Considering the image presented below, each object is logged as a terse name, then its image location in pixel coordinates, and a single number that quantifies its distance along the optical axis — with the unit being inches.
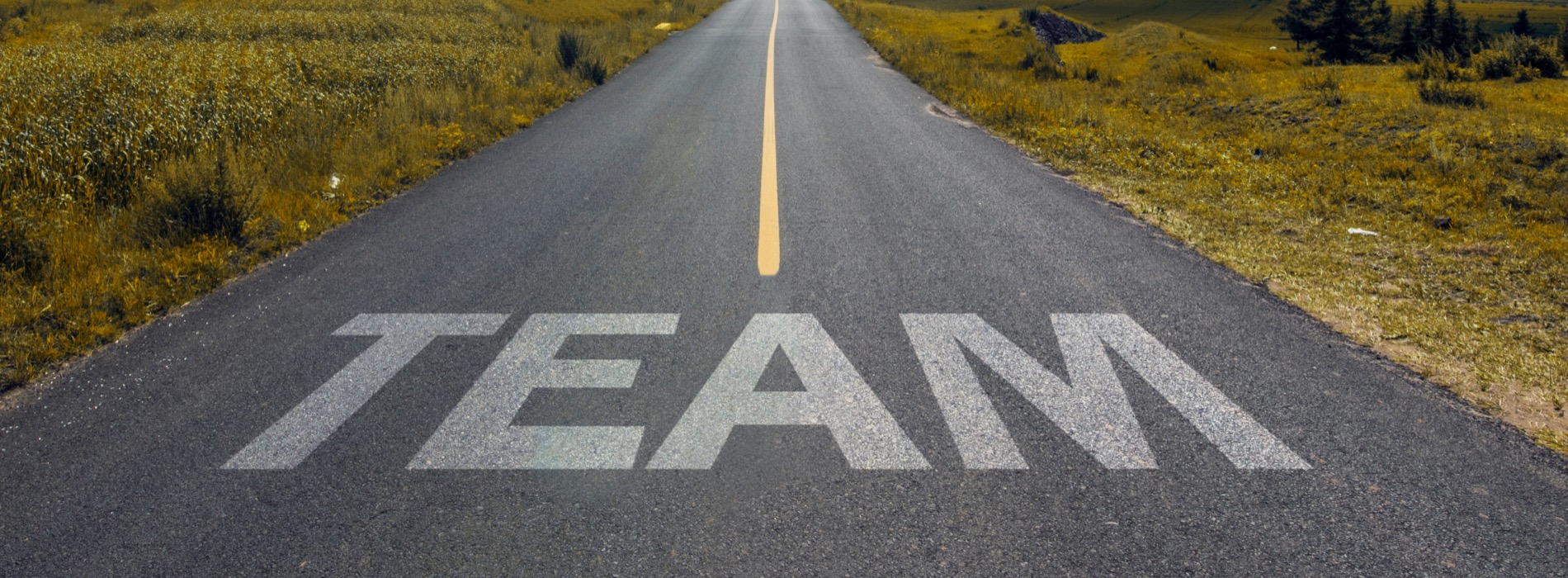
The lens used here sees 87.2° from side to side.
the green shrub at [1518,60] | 518.6
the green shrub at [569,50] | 681.5
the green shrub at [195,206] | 239.5
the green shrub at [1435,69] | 534.9
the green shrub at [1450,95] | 460.4
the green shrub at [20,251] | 206.5
